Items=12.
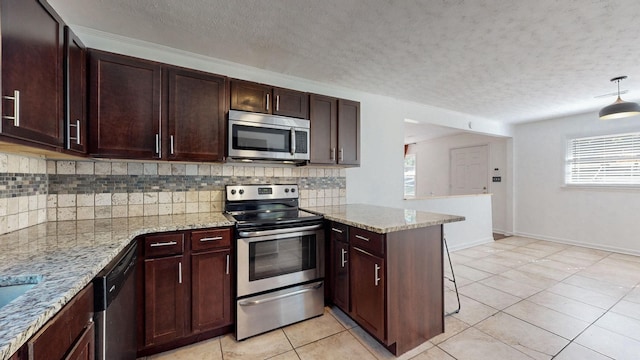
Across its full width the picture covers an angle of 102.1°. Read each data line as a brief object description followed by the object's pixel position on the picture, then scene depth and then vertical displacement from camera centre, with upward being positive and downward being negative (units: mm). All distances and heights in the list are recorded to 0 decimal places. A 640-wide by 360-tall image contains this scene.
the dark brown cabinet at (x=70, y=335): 699 -483
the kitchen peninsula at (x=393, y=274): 1780 -703
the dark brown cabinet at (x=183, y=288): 1747 -771
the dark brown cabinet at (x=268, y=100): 2275 +749
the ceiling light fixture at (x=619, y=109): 2980 +825
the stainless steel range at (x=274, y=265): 1981 -704
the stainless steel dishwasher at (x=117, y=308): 1099 -629
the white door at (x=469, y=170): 5883 +216
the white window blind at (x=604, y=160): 4070 +315
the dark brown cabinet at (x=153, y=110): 1814 +537
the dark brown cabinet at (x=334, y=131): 2645 +526
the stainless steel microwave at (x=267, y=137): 2217 +390
